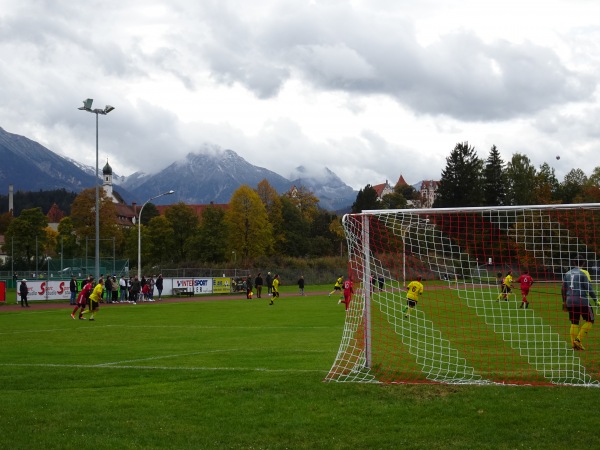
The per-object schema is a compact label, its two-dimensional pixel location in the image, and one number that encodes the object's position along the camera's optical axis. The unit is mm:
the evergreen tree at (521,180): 93062
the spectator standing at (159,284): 47219
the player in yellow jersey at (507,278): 24819
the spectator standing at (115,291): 44500
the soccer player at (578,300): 12773
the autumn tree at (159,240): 96375
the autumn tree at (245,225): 88188
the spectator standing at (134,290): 43844
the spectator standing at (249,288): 47094
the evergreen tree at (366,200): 115769
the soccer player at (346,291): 30188
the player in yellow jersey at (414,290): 23188
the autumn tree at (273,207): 95875
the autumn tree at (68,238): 91812
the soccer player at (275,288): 38781
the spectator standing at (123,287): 45469
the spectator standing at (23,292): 39750
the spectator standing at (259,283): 46803
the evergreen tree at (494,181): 98375
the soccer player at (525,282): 26203
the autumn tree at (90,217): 82500
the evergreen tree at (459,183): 94688
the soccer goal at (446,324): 10766
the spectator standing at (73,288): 40094
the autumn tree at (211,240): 89500
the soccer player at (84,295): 28203
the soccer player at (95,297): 28067
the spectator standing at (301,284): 49350
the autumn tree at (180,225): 99562
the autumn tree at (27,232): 90500
